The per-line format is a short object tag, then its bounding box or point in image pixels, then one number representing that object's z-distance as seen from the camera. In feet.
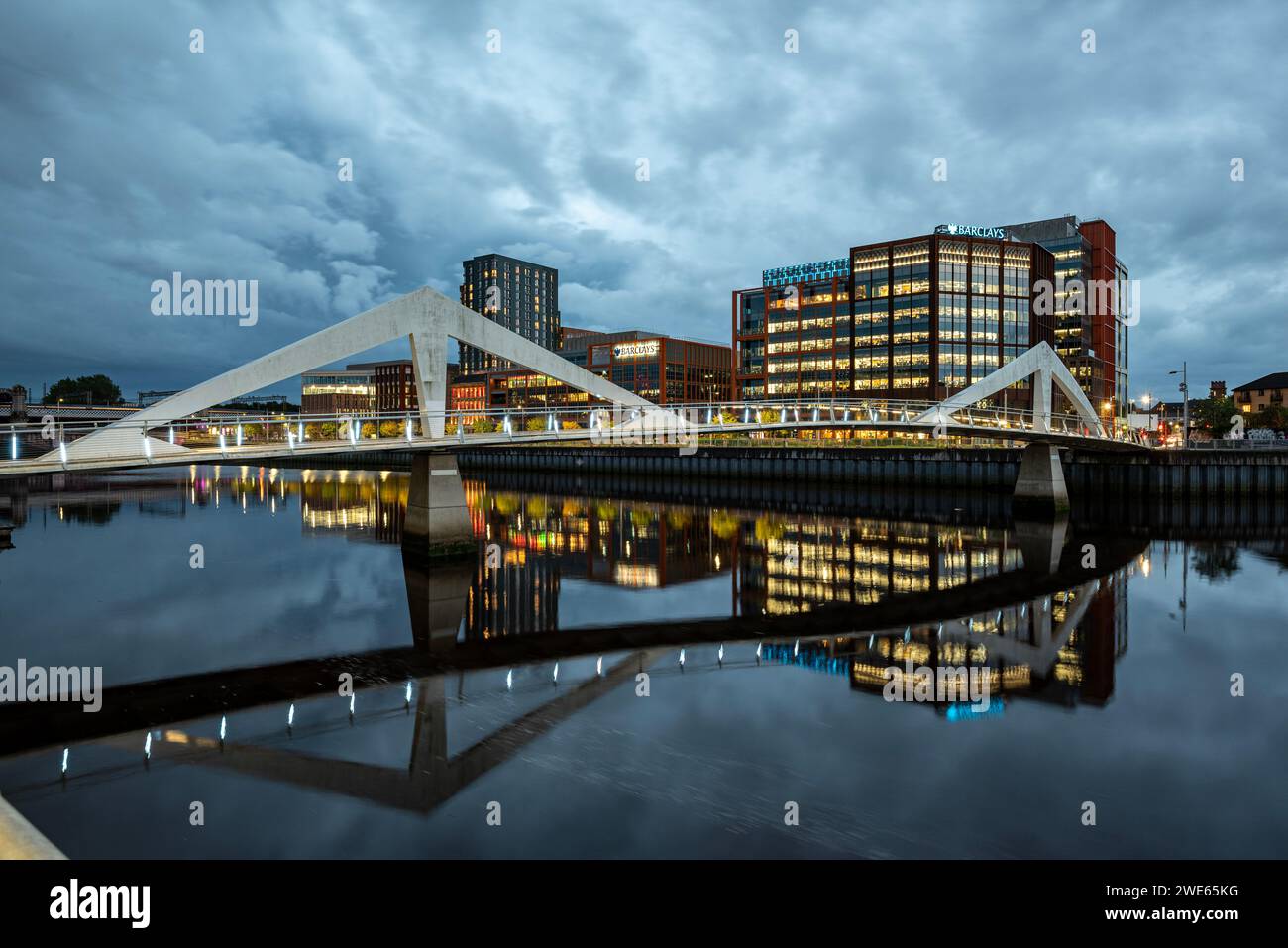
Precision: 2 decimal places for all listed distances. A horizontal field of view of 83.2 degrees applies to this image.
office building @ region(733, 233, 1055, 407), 333.21
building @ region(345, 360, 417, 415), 584.81
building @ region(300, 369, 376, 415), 572.92
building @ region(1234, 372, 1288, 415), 428.97
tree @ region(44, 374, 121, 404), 433.07
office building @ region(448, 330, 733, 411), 444.96
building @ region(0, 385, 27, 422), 222.85
